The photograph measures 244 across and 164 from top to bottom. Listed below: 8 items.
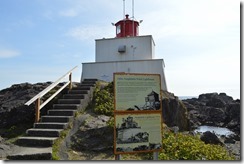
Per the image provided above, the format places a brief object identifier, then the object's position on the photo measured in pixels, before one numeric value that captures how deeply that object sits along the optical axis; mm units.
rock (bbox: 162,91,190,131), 11311
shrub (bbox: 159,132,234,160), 5309
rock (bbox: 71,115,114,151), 6191
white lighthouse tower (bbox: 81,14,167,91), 13469
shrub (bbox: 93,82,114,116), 7715
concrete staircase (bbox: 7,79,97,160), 5363
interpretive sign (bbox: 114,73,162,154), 4402
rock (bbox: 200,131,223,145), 9164
